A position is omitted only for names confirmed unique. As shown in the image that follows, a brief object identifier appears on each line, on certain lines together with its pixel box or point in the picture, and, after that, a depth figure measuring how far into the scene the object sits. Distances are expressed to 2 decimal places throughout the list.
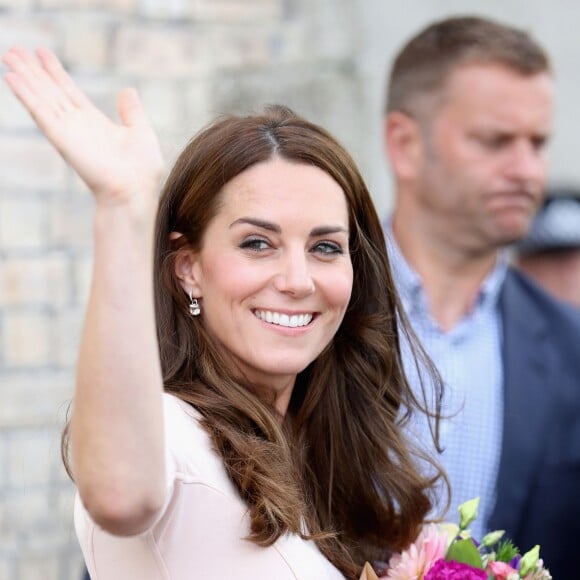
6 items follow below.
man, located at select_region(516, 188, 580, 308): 9.83
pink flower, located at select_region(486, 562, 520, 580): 4.37
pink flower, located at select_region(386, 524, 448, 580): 4.47
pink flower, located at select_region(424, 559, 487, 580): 4.20
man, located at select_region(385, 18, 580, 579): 6.86
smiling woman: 3.29
